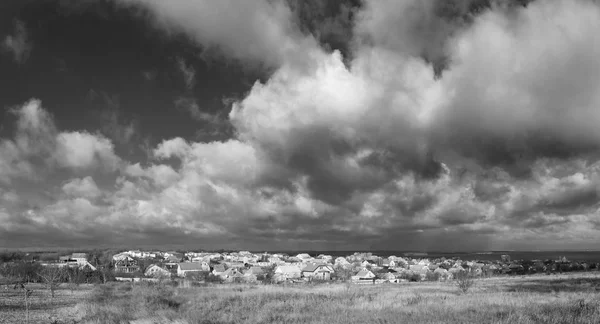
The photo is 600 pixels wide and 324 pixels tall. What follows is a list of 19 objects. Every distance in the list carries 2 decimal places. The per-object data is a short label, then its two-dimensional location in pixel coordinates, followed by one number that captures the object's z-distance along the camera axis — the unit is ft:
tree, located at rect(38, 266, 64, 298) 213.03
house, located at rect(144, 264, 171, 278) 280.76
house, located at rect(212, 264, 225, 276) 340.69
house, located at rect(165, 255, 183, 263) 468.30
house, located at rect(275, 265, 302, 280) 318.51
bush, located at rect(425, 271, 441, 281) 290.31
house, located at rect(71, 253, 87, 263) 413.59
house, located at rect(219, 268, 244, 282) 286.66
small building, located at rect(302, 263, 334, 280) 317.83
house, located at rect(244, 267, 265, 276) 332.19
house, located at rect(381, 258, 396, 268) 435.61
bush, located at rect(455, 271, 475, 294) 135.83
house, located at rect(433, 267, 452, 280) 289.37
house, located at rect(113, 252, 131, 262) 459.69
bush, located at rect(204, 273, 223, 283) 272.88
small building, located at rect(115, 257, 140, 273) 345.55
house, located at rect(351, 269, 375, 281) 289.12
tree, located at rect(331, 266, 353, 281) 310.24
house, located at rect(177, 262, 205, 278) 317.83
